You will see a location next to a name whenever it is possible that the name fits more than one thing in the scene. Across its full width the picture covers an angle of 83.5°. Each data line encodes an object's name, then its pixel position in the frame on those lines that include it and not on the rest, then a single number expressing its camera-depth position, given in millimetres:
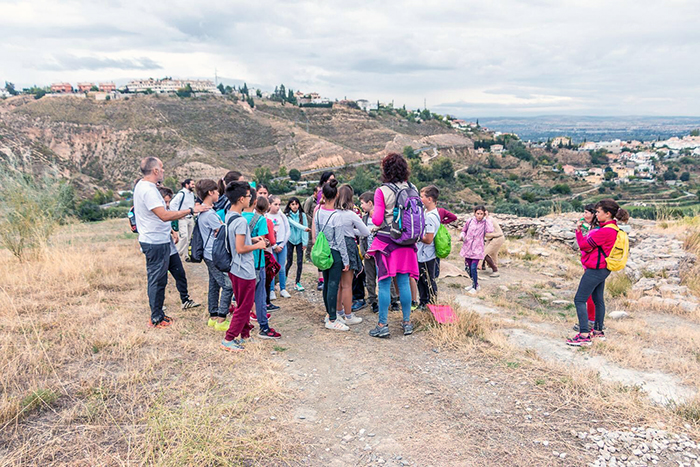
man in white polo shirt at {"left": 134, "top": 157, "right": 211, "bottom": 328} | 4004
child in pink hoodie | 6270
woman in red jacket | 3967
